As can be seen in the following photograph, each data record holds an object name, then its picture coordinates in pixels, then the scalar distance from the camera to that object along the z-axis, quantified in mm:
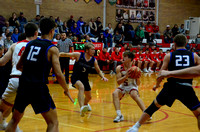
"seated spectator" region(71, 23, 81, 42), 20281
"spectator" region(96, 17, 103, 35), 22041
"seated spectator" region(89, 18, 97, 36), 21859
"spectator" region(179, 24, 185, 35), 26889
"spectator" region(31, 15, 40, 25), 18684
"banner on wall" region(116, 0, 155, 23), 25711
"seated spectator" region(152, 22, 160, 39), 25611
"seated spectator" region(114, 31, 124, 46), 21531
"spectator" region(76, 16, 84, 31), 21319
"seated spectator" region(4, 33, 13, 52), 15526
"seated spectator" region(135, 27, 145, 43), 23698
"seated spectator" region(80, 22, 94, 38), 21156
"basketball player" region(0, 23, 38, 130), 4969
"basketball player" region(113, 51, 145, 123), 6746
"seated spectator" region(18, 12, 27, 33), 18734
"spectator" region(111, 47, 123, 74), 18602
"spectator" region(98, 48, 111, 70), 18609
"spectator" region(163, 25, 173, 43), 25547
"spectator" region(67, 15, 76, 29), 21078
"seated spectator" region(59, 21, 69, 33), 19859
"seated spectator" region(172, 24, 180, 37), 26156
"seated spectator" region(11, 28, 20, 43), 16328
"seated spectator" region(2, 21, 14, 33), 17131
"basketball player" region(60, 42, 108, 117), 7515
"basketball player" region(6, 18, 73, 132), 4039
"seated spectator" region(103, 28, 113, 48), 20828
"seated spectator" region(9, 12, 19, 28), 18125
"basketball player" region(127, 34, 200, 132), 4973
